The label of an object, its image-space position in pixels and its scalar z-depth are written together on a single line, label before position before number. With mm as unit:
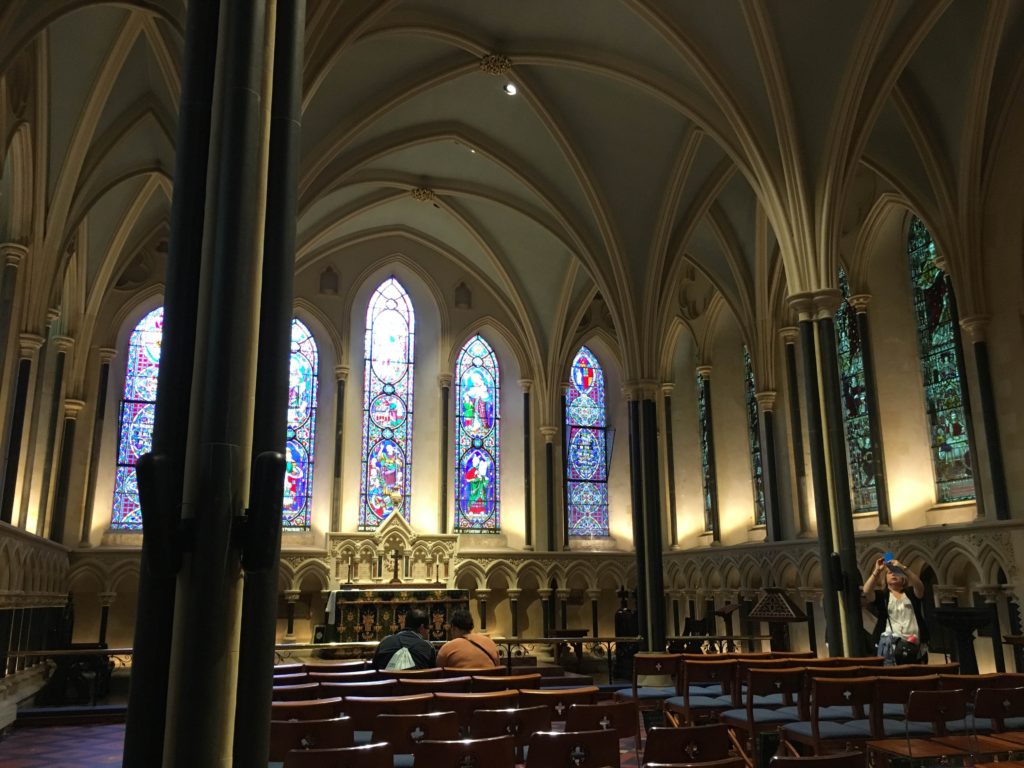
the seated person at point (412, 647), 7609
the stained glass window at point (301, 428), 19828
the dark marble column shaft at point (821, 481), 11070
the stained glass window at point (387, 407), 20391
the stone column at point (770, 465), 18016
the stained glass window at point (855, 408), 16281
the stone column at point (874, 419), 15562
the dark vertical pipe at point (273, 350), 4352
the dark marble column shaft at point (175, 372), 4320
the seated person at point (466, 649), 7379
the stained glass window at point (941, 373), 14688
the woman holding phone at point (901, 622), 8367
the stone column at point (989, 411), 13164
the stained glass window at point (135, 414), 18750
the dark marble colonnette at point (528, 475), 21094
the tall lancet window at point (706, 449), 21016
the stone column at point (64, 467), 16922
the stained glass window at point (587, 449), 22156
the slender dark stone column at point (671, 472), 21875
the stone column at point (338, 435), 19516
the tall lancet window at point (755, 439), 19625
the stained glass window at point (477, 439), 21225
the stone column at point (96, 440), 18047
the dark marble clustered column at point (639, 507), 15461
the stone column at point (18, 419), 13031
